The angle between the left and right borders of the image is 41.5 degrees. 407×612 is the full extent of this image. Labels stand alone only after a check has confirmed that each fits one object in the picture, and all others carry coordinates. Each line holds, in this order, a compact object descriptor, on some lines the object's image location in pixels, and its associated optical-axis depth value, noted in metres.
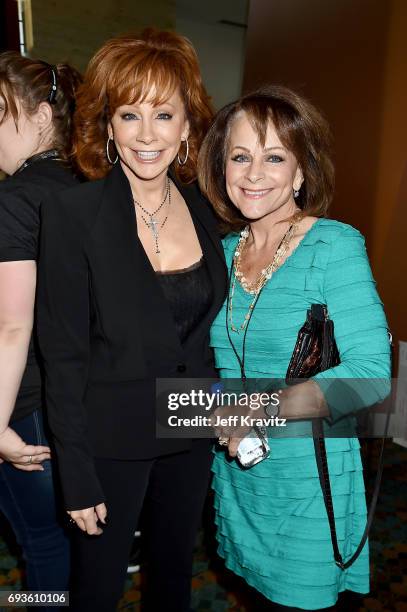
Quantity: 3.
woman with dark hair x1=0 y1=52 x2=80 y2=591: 1.33
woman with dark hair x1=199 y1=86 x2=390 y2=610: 1.25
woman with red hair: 1.29
